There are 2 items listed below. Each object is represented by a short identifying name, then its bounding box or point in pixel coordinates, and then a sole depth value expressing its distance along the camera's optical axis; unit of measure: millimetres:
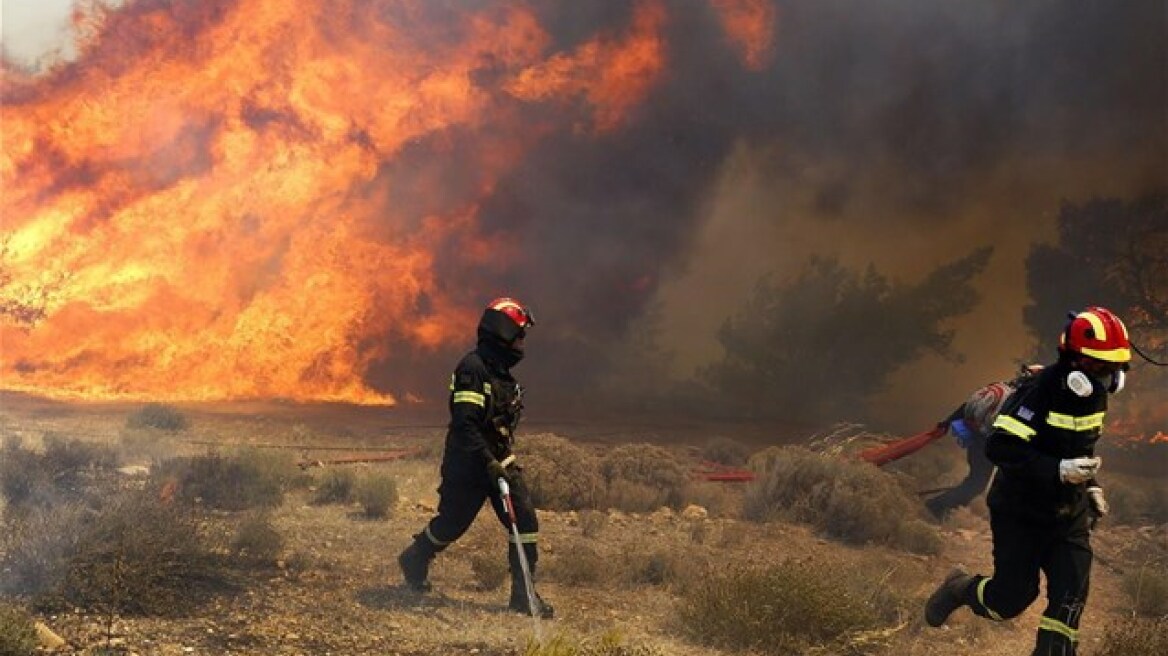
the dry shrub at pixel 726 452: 16406
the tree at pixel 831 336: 22281
